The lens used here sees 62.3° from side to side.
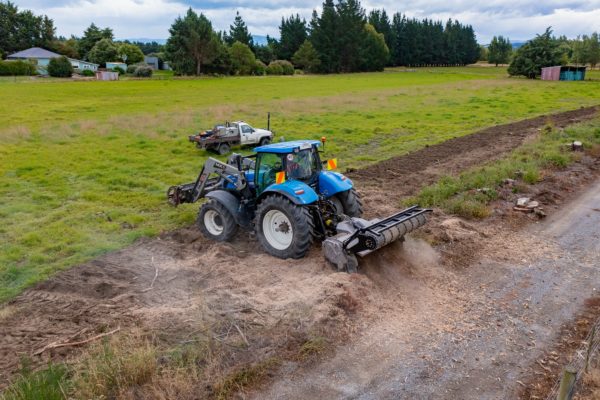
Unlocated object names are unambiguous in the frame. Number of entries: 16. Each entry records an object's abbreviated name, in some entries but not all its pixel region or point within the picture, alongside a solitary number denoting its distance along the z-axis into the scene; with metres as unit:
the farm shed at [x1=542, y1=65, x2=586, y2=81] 61.03
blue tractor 8.64
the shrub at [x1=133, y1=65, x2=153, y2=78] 76.12
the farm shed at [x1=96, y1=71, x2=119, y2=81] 71.10
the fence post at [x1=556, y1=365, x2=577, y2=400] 4.42
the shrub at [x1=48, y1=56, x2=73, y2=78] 70.81
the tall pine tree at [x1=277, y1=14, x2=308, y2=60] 99.31
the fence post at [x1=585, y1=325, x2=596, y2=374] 5.76
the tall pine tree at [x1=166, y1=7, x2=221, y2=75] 73.69
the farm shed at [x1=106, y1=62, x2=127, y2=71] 83.99
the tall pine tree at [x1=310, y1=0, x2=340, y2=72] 92.89
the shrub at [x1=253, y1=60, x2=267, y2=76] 82.12
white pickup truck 21.41
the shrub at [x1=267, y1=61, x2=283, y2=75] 81.94
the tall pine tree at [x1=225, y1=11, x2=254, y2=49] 96.25
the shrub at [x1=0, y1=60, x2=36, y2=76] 69.56
